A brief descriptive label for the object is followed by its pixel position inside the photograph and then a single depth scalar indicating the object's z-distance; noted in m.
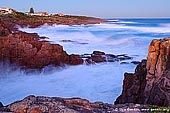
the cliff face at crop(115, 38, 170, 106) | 8.19
